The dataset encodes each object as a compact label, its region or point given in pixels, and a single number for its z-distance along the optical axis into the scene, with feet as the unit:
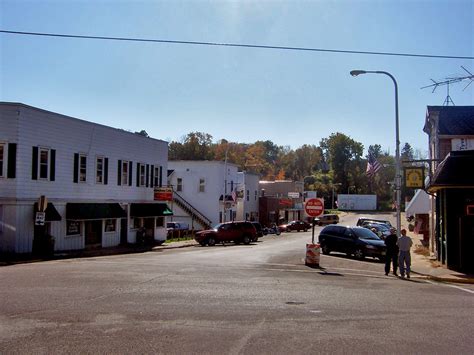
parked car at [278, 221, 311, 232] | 229.72
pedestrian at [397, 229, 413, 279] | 63.67
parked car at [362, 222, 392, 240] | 136.77
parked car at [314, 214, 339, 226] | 263.29
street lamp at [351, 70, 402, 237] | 78.02
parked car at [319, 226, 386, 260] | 88.74
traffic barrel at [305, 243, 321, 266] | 73.67
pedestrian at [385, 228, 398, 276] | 65.82
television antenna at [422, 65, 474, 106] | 72.84
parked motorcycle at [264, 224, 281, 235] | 201.77
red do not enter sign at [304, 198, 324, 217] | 72.84
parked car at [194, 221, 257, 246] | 132.77
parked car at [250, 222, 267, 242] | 167.65
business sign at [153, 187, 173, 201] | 136.67
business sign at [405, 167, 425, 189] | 79.56
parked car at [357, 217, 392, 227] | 154.56
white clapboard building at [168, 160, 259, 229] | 193.57
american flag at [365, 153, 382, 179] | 118.60
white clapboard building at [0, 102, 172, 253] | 88.89
